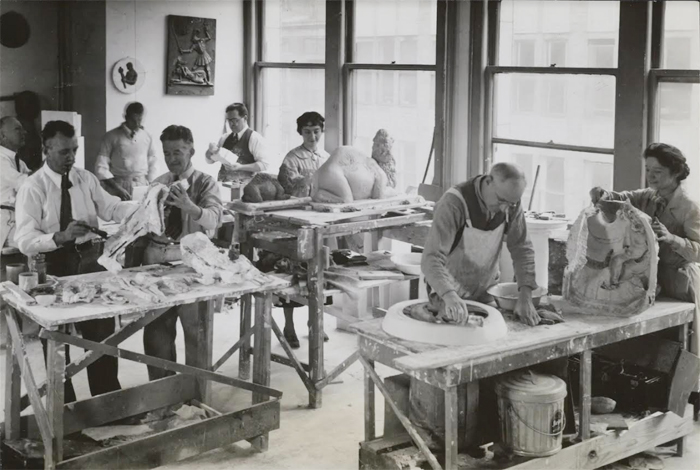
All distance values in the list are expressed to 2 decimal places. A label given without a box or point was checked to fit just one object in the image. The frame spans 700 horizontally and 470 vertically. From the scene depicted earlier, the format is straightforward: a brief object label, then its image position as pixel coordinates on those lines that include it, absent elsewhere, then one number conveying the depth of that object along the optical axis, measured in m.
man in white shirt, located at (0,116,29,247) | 8.47
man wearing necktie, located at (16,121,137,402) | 6.04
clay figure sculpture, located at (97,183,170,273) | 6.05
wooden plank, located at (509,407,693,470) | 5.21
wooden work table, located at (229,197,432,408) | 6.87
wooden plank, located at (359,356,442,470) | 4.83
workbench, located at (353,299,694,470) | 4.73
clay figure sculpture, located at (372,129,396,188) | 8.38
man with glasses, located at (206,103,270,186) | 10.19
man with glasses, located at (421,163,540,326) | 5.26
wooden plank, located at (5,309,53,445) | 5.13
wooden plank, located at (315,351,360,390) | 6.88
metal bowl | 5.58
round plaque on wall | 10.99
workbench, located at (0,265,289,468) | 5.12
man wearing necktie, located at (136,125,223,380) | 6.46
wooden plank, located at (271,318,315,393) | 6.84
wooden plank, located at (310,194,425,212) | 7.56
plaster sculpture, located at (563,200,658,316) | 5.64
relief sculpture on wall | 11.57
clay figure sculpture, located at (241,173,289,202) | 7.99
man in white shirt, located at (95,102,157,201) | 9.99
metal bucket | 5.07
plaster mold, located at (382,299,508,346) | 4.96
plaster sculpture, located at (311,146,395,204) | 7.74
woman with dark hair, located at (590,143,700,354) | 5.99
